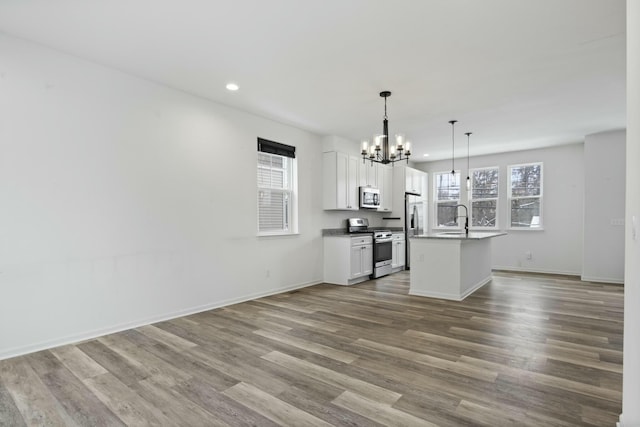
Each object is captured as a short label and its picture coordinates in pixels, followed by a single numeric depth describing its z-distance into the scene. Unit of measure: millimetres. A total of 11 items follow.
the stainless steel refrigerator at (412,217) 7781
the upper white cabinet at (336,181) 6211
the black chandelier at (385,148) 4129
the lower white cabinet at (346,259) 6031
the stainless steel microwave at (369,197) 6855
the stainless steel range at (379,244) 6645
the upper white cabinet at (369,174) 6969
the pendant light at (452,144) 5496
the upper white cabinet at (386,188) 7589
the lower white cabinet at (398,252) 7270
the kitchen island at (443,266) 4895
